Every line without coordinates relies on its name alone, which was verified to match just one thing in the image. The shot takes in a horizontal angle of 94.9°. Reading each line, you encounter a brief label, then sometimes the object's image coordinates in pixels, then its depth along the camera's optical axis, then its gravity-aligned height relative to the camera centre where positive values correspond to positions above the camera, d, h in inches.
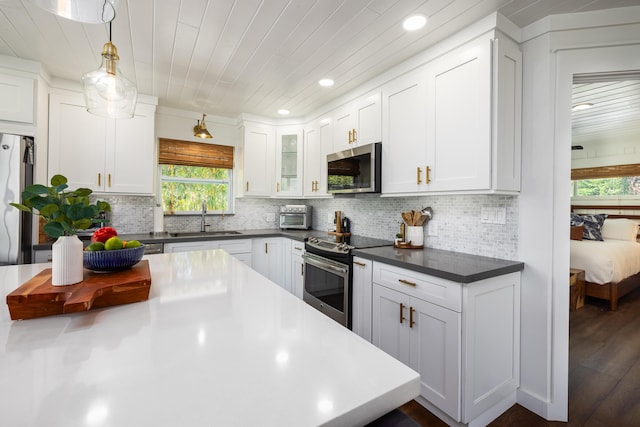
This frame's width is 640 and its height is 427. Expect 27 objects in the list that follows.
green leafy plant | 36.4 +0.4
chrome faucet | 142.5 -2.1
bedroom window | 181.8 +24.4
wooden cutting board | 34.7 -10.5
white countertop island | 19.4 -13.1
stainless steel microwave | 98.9 +16.7
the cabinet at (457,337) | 62.2 -28.1
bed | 137.1 -17.7
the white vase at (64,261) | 39.7 -6.9
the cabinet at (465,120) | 69.1 +24.8
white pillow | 170.1 -6.5
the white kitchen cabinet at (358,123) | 101.3 +34.4
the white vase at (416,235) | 95.6 -6.5
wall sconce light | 122.9 +33.7
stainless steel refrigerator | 88.2 +4.6
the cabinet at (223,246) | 117.0 -14.2
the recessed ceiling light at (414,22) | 70.2 +47.3
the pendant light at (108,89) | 53.4 +23.0
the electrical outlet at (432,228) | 95.4 -4.0
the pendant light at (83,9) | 37.8 +26.7
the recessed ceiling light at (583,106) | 127.5 +49.4
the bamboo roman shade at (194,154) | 139.1 +29.1
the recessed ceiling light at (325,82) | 106.4 +48.6
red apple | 51.4 -4.2
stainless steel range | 91.7 -20.2
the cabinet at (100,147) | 107.3 +24.8
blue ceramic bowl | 46.8 -7.8
